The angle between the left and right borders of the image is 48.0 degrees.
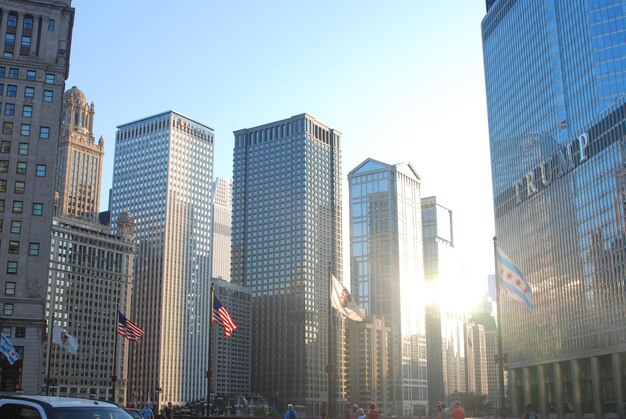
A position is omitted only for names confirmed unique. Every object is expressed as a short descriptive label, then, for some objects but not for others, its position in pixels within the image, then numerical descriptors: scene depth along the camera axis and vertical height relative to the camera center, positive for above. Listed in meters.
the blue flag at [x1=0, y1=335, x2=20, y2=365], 54.66 +2.08
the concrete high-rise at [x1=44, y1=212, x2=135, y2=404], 188.80 -3.38
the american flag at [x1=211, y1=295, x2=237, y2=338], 56.88 +4.76
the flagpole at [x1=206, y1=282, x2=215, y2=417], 52.77 +0.39
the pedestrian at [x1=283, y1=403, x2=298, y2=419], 37.03 -1.84
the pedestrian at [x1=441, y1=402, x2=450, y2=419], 34.53 -1.61
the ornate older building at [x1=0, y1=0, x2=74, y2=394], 73.88 +23.47
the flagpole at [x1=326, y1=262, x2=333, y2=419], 46.39 +0.71
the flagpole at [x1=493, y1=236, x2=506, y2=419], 41.31 +2.31
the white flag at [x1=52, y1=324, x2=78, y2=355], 69.69 +3.59
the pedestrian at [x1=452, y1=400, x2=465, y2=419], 33.41 -1.65
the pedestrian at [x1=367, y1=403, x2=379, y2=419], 34.76 -1.73
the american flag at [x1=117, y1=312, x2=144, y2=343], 67.81 +4.55
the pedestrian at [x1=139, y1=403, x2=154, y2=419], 38.69 -1.92
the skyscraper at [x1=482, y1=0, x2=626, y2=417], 120.75 +35.51
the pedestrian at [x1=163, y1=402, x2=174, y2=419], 43.08 -2.10
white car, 14.34 -0.63
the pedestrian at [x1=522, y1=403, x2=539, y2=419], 35.14 -1.79
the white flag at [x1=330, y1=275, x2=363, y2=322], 50.22 +5.31
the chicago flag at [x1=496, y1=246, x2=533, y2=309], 45.94 +6.07
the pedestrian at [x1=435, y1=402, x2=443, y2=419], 34.15 -1.66
